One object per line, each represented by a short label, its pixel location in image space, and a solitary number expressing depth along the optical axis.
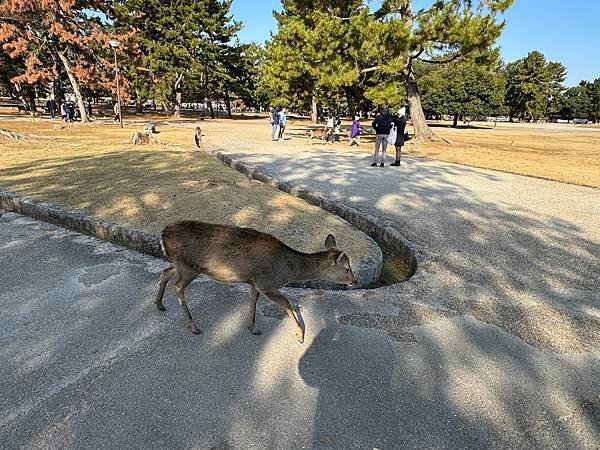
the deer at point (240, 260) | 3.08
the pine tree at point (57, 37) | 25.69
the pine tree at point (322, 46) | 17.39
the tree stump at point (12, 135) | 16.84
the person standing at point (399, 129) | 12.39
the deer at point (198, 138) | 16.48
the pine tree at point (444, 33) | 15.83
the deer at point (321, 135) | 22.22
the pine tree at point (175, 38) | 40.25
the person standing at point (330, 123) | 23.39
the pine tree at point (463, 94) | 53.75
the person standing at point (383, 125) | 11.76
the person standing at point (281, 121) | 21.55
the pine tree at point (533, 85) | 67.56
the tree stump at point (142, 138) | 17.29
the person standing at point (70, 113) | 30.50
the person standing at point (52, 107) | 34.62
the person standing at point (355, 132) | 19.89
